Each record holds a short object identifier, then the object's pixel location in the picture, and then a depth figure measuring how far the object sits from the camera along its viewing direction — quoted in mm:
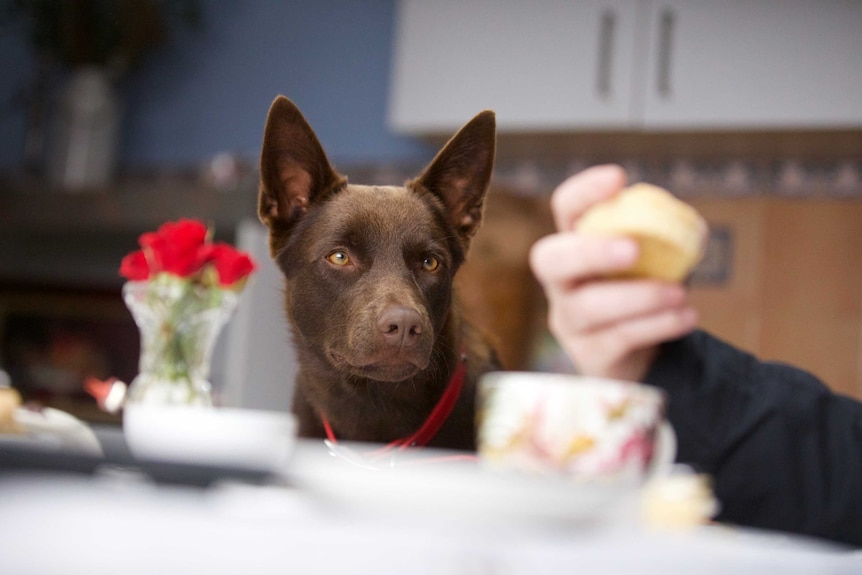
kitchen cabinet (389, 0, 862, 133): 2420
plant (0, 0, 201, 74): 3047
